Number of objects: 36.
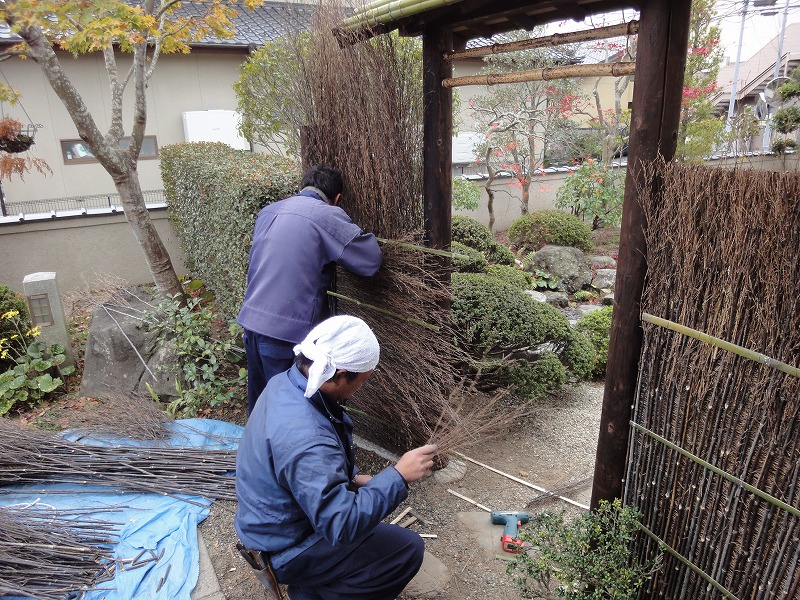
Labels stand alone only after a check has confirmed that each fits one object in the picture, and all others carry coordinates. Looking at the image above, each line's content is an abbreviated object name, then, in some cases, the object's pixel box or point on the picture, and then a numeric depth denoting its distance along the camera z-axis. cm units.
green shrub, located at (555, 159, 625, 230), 1004
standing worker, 346
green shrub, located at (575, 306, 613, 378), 584
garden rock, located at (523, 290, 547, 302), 796
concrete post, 591
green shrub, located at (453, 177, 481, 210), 1036
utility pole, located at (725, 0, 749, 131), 1007
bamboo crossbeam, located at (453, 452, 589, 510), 380
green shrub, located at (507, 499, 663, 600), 247
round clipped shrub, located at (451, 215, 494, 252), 805
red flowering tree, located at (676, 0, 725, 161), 944
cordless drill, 329
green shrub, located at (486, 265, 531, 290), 663
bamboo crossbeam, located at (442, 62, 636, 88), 267
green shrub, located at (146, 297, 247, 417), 516
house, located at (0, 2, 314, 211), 1048
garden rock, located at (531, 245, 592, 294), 892
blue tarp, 315
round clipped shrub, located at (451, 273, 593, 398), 480
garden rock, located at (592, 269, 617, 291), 913
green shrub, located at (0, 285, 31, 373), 596
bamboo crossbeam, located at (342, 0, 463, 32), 314
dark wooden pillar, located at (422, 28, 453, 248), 370
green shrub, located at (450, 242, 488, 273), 668
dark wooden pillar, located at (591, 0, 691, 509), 228
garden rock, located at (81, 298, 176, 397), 564
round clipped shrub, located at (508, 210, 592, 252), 968
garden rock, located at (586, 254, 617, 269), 1016
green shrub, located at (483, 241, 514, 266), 822
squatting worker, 210
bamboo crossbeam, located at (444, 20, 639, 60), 265
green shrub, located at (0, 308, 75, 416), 555
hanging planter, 887
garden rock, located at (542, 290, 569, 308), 826
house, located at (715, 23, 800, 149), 1430
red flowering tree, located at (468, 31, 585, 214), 1052
